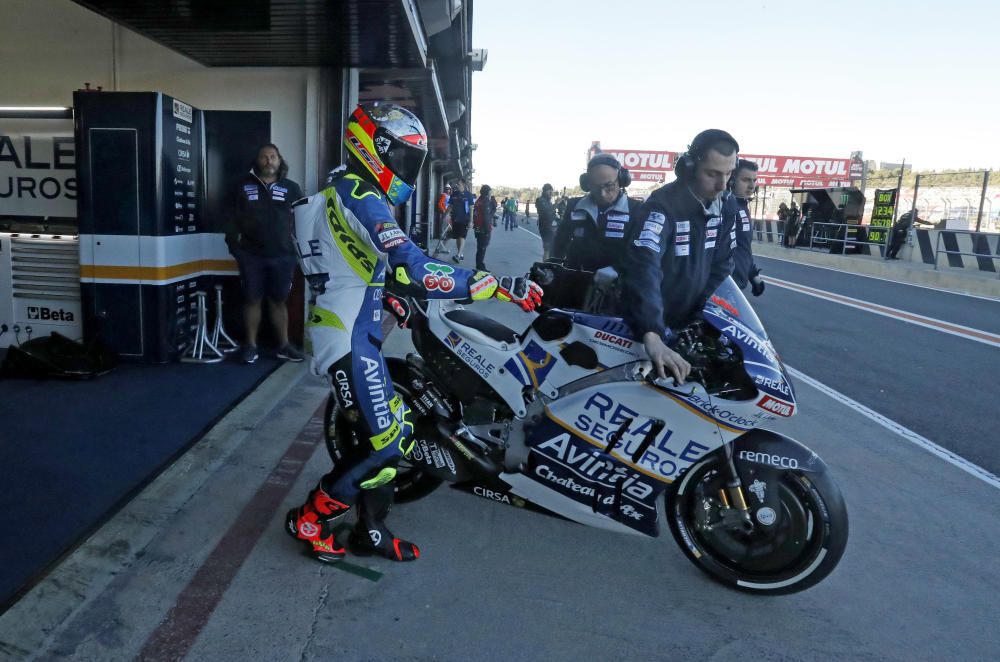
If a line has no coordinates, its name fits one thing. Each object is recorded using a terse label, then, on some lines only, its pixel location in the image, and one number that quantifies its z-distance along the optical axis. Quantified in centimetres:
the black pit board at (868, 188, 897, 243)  2341
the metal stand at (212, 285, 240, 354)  669
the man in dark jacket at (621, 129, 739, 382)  304
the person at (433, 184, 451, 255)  1906
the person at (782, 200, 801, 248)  2742
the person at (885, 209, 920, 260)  2224
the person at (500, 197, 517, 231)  4047
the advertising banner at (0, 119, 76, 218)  638
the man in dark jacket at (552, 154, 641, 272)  558
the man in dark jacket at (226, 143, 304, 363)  623
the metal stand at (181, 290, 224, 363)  643
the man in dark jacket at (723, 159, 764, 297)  529
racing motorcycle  291
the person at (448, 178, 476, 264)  1579
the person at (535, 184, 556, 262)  1415
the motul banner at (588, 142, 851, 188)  5866
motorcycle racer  285
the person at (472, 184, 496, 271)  1534
